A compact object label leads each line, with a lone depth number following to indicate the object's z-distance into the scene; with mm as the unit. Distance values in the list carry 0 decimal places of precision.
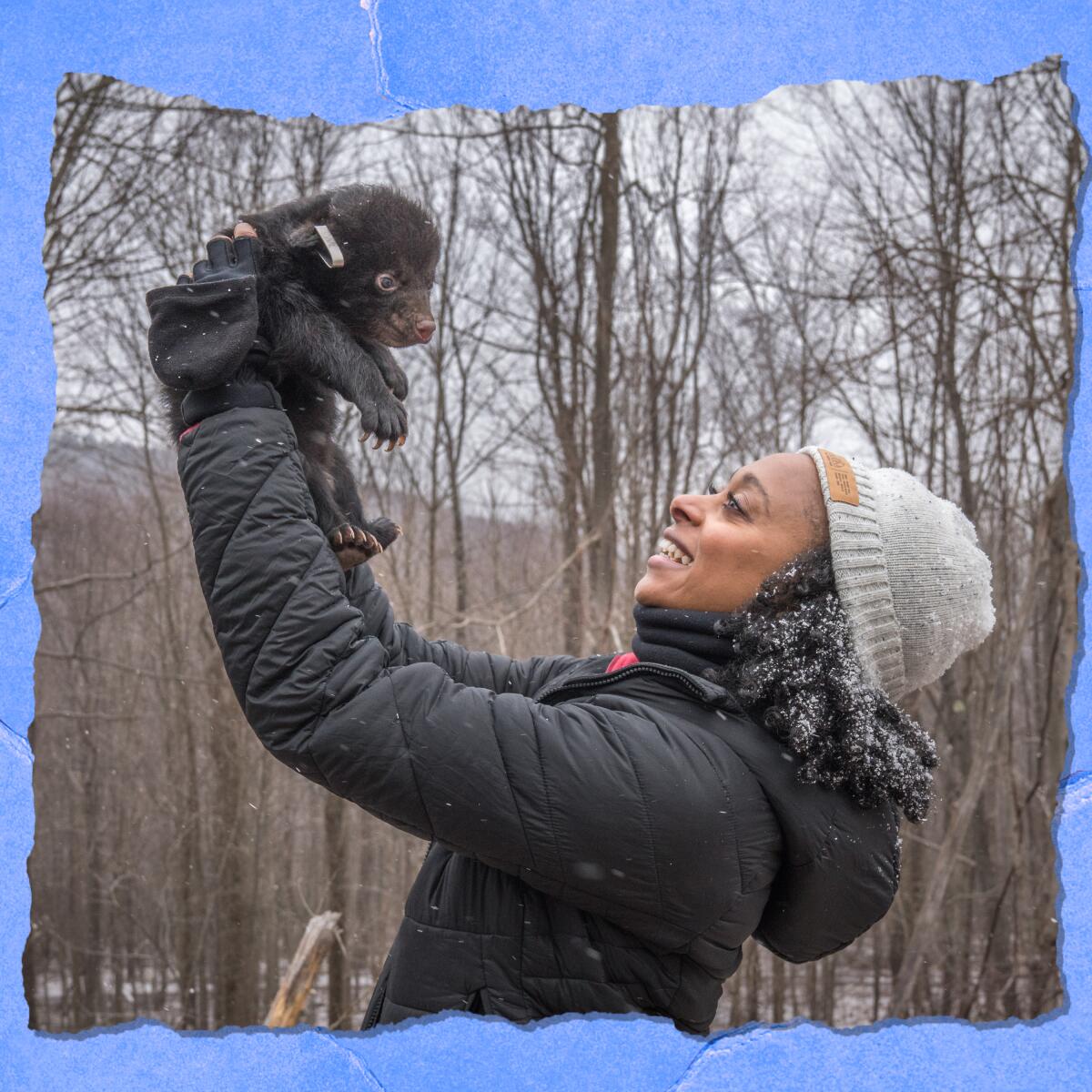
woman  941
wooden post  2900
